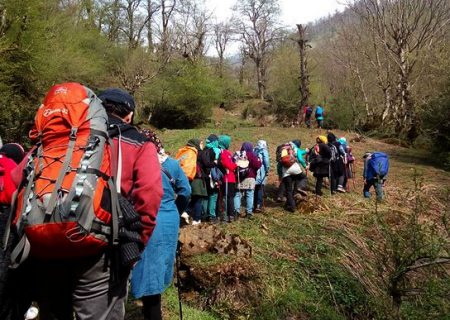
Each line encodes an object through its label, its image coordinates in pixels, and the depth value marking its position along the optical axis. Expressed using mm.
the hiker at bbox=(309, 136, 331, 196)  10898
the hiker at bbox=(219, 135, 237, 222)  8734
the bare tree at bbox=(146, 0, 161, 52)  45250
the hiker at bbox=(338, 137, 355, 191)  12172
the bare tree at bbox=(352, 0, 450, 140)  23984
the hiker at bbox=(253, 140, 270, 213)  9844
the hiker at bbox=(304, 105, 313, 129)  27612
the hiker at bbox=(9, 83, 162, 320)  2168
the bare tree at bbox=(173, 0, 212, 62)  41656
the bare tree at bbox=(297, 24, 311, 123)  23969
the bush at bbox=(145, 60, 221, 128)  32750
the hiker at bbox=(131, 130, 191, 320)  3668
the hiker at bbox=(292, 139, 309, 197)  10094
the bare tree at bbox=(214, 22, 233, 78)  54625
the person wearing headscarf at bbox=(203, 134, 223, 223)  8492
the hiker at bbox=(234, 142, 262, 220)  9133
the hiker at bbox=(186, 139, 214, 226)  8000
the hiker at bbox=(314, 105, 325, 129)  26328
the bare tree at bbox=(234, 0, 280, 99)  51781
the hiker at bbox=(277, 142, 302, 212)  9664
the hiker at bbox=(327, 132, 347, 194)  11406
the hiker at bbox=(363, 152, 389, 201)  10566
